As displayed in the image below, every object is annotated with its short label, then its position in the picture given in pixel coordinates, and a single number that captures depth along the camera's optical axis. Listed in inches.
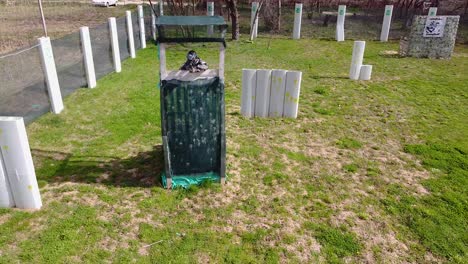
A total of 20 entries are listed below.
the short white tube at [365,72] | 358.6
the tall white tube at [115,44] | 353.4
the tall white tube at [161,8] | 591.7
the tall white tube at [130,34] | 409.1
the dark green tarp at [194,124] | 157.2
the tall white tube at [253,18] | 583.1
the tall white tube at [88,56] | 297.6
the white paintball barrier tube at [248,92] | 247.9
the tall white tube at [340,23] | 586.9
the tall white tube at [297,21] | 589.9
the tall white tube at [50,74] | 247.6
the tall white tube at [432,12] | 563.2
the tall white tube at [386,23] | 577.6
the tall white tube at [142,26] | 461.1
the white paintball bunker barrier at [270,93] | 247.9
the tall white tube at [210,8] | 582.2
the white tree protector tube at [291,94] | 247.6
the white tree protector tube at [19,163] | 142.4
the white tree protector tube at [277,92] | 248.2
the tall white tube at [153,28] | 523.3
